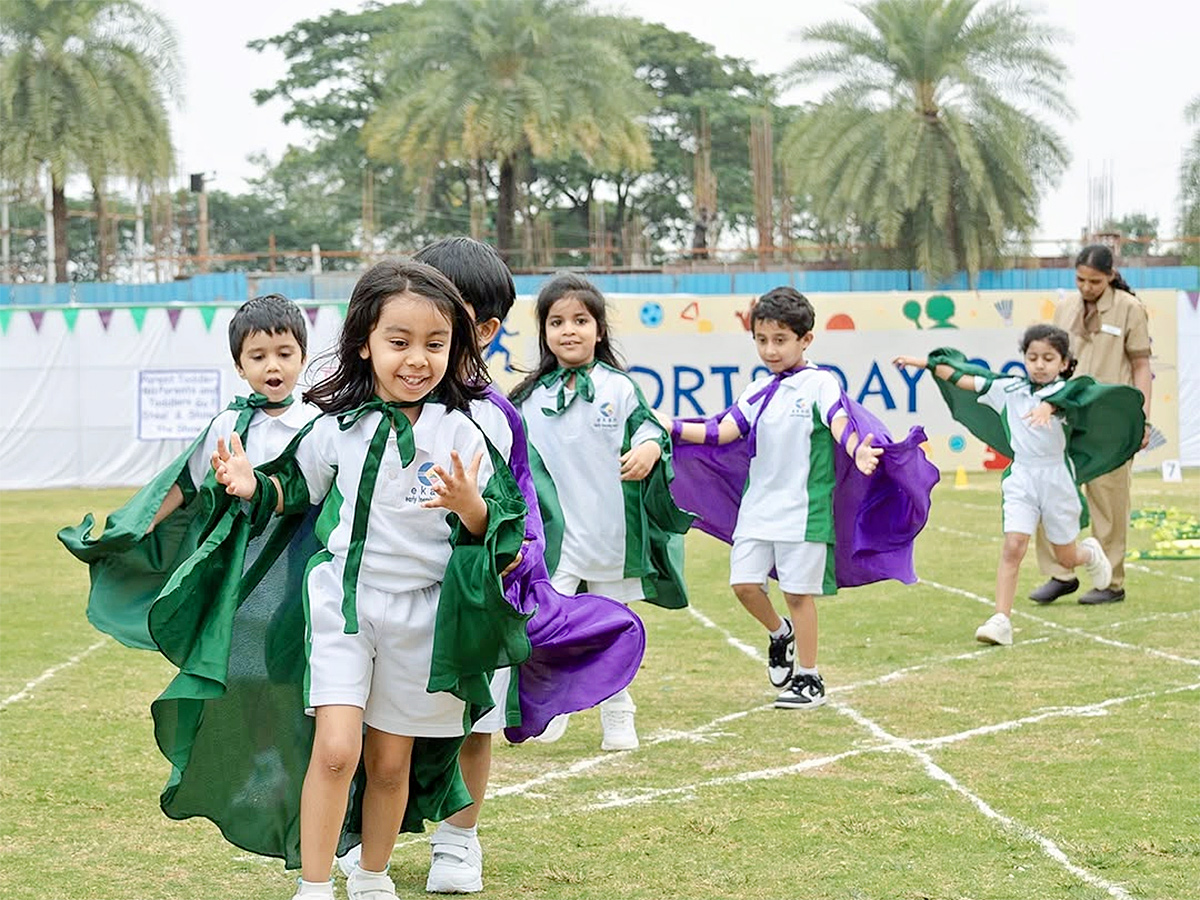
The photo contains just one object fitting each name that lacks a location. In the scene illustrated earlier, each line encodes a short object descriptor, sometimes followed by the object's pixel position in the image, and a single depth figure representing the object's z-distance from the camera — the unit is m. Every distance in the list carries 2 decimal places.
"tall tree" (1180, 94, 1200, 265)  37.75
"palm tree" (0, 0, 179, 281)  32.44
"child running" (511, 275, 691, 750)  6.64
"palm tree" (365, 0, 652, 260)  36.22
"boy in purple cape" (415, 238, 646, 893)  4.54
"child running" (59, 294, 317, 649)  5.23
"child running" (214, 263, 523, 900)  4.15
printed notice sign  23.75
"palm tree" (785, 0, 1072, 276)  34.25
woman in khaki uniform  10.92
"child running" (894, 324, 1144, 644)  9.77
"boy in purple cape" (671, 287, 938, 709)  7.46
